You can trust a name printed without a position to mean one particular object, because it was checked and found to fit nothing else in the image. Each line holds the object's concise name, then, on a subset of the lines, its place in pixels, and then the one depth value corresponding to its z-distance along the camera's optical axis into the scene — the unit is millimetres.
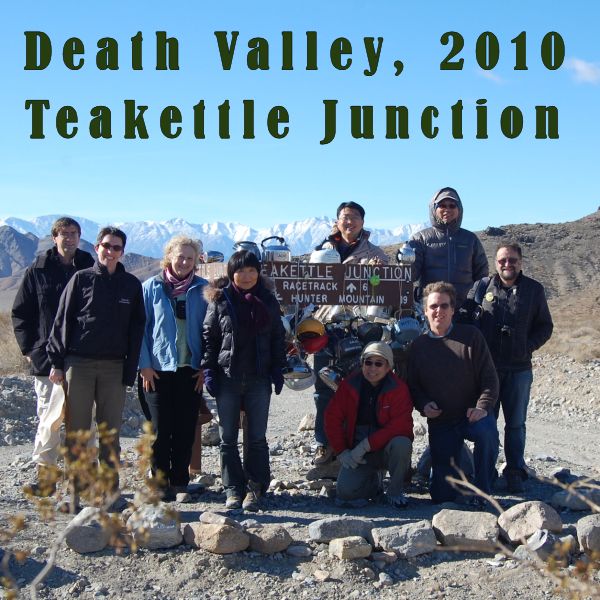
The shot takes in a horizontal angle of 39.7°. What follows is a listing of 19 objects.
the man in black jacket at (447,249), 6684
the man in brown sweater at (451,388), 6000
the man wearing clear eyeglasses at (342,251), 6648
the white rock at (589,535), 4996
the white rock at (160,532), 4953
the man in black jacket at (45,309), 5926
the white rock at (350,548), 4879
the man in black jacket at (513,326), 6520
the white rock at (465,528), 5039
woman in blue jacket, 5832
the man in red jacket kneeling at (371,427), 5988
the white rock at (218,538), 4914
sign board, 6582
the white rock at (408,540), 5004
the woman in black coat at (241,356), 5730
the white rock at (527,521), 5125
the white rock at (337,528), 5109
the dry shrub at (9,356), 14836
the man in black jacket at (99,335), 5562
